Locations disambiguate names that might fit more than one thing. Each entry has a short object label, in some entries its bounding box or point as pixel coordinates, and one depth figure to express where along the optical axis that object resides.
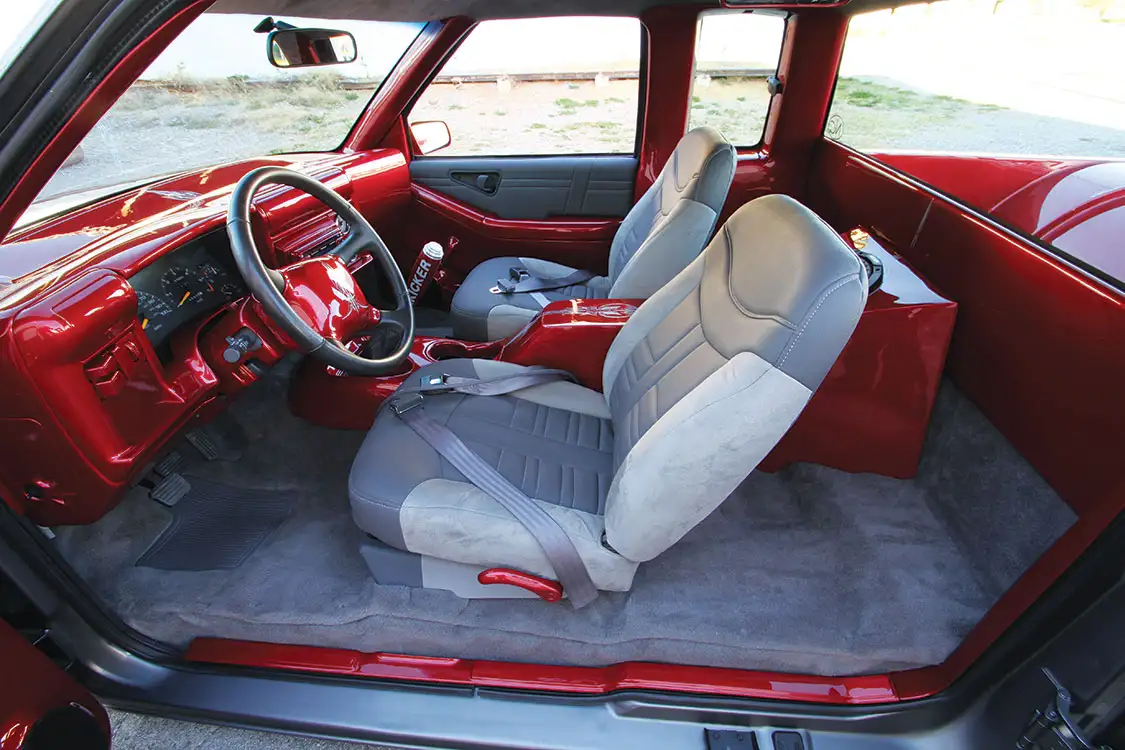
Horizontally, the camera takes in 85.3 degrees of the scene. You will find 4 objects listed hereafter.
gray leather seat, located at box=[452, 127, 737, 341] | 1.73
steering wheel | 1.23
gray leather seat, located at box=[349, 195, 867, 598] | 0.92
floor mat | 1.45
